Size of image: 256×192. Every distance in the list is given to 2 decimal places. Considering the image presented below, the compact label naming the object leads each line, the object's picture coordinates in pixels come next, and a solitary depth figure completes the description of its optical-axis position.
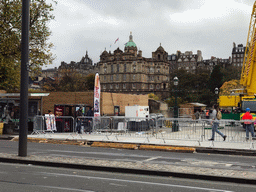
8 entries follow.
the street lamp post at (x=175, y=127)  19.80
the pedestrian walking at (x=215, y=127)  16.44
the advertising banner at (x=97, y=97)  23.58
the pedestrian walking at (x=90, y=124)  20.11
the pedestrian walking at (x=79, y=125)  20.72
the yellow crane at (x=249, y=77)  25.70
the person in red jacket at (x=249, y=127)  16.20
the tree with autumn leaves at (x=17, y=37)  27.78
